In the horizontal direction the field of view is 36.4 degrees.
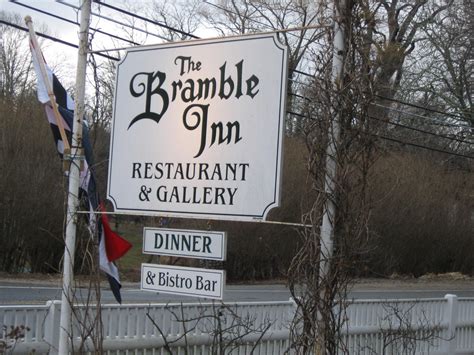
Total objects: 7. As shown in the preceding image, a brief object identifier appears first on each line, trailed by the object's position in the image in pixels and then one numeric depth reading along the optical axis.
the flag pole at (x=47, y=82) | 5.78
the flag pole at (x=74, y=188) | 5.57
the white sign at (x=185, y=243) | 5.14
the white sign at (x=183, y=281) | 5.14
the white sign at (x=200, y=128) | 5.03
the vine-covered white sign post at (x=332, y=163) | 4.66
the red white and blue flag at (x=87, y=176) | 5.89
